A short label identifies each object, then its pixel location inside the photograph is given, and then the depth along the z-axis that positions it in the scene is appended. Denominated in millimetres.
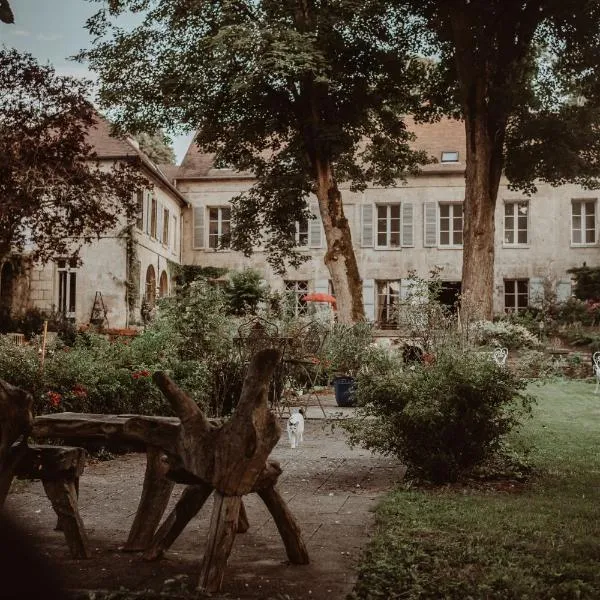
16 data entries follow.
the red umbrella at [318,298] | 17641
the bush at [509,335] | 14098
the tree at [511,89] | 15289
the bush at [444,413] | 5730
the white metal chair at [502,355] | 13038
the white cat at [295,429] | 7534
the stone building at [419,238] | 25750
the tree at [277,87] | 15422
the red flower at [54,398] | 6789
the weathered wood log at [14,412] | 3686
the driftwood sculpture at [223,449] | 3197
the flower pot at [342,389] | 11664
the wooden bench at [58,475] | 3875
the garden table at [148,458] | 4059
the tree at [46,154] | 14641
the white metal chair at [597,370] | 13746
